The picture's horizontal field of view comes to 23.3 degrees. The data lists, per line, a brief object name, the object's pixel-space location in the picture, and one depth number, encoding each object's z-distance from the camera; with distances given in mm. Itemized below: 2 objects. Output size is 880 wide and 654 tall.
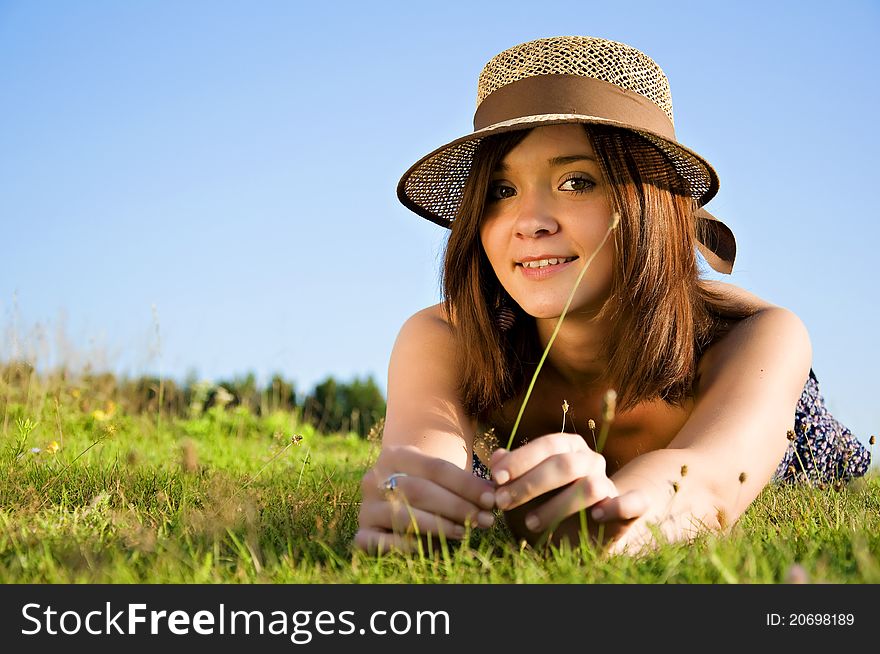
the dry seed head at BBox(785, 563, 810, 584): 1247
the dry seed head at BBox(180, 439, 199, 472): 1587
